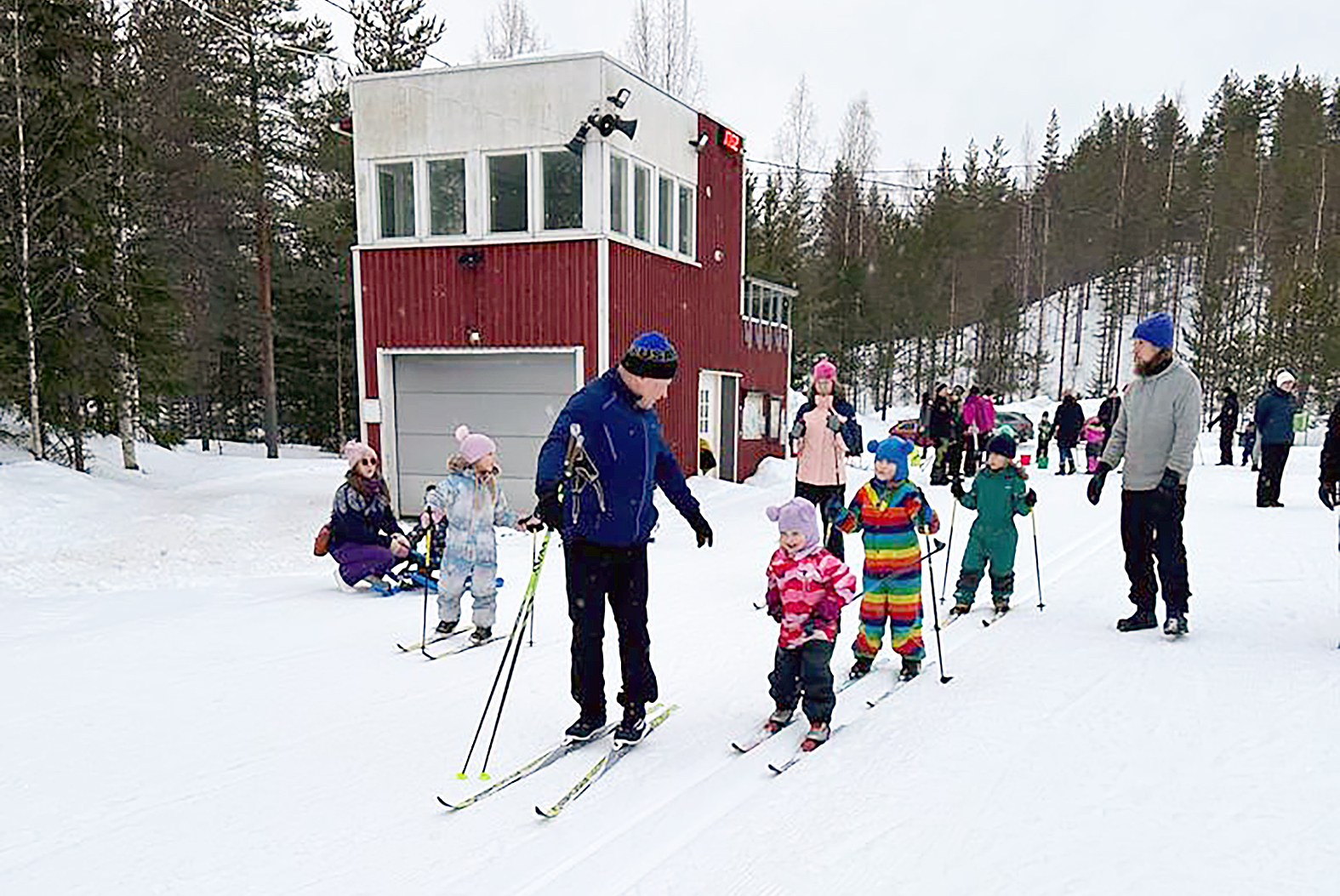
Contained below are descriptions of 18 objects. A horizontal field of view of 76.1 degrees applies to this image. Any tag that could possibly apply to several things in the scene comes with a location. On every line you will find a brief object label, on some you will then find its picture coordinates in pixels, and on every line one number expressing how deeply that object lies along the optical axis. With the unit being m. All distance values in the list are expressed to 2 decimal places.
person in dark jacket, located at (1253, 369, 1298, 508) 11.23
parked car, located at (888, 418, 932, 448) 17.21
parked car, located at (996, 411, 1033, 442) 26.70
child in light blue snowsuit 5.90
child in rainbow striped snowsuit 4.73
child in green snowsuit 6.02
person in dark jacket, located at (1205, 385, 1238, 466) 17.88
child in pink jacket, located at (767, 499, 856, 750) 3.92
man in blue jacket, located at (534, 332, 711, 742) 3.83
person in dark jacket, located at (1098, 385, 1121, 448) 15.14
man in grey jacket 5.29
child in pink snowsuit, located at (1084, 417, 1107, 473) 16.14
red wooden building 11.98
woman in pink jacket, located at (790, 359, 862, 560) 7.21
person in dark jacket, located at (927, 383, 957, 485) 14.34
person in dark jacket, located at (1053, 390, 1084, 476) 15.84
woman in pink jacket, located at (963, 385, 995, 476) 15.37
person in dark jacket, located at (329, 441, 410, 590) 7.25
